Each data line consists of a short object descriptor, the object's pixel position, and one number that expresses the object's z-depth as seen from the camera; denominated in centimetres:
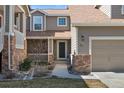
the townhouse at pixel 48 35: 1196
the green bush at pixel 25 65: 828
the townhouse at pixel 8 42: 702
